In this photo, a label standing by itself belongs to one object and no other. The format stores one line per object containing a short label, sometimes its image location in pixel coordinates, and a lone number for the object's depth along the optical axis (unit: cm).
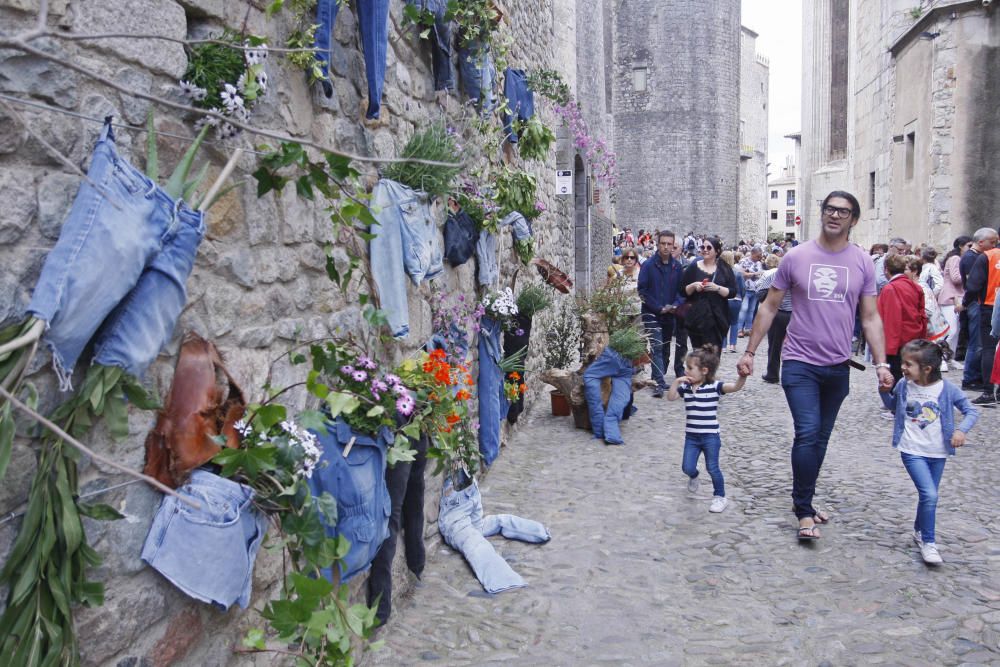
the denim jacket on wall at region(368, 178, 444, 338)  384
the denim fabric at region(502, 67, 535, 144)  659
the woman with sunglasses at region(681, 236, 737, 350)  852
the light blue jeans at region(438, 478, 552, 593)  430
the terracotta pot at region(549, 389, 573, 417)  827
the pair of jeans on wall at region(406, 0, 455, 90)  470
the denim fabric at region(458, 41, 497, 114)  542
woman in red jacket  781
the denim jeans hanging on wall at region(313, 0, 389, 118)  354
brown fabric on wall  227
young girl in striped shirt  539
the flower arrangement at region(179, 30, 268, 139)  239
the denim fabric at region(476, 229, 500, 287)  572
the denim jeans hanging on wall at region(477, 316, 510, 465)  600
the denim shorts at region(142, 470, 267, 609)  222
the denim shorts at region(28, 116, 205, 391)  180
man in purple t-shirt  460
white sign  995
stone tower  3534
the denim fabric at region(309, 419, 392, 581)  301
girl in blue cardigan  440
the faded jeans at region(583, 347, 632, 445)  743
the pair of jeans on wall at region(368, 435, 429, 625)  359
